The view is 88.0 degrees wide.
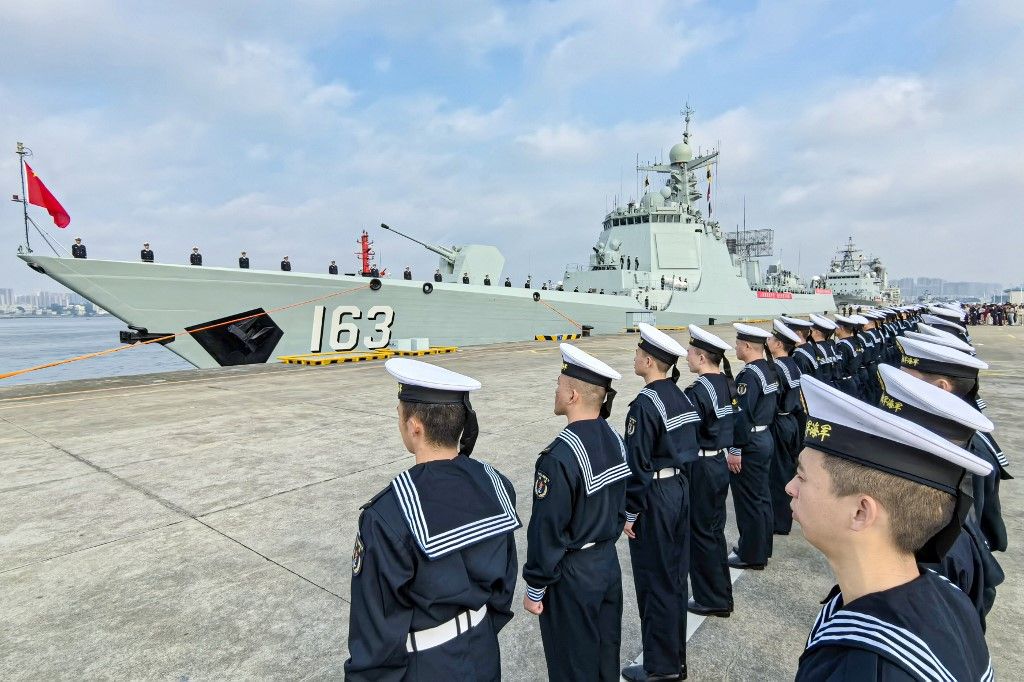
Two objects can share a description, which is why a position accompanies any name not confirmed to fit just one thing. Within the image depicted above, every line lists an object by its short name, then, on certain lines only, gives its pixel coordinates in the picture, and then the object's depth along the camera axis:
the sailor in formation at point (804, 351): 5.15
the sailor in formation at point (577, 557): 2.04
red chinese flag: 9.79
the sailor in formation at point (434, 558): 1.44
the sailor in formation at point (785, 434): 4.27
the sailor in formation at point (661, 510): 2.52
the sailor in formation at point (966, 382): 2.36
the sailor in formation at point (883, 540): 0.89
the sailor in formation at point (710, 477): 2.98
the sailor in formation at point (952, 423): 1.30
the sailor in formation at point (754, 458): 3.52
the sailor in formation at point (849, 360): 6.13
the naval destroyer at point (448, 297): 12.38
